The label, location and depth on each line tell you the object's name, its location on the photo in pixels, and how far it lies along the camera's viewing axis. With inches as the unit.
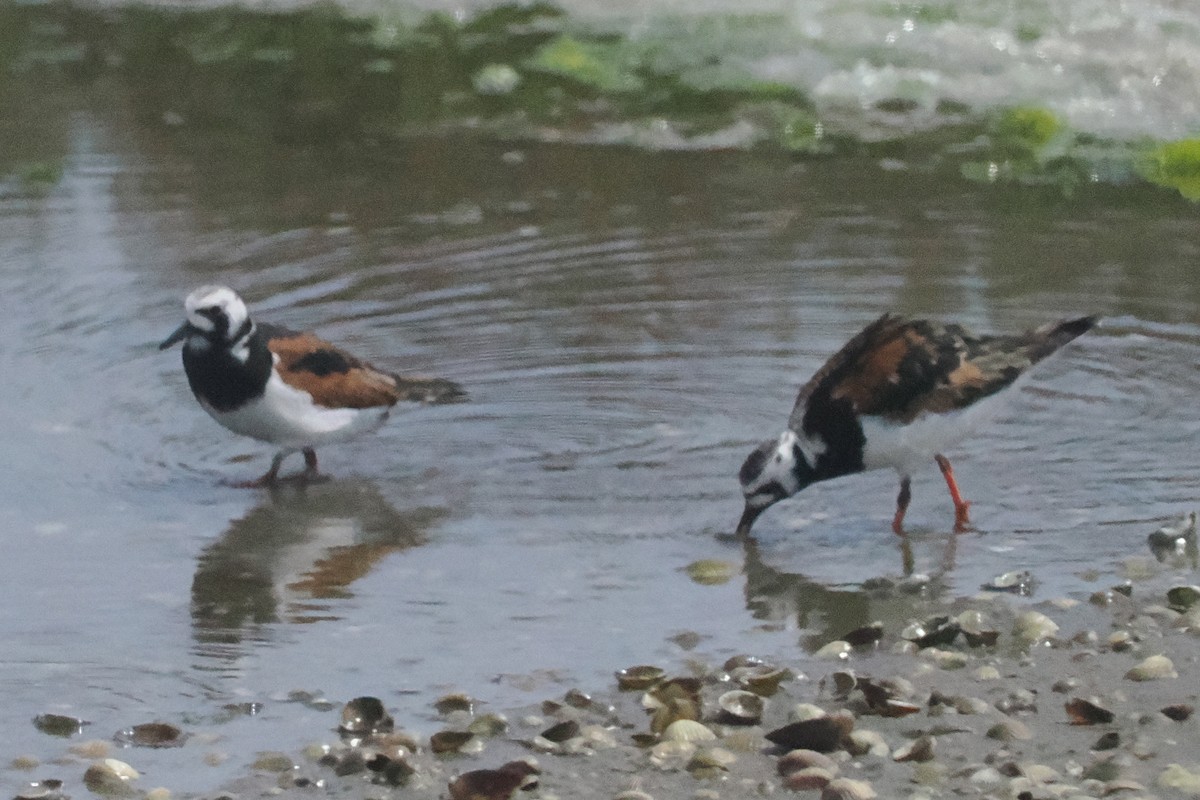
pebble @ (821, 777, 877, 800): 327.3
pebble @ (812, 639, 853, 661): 397.1
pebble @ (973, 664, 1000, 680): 379.6
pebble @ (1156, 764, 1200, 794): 327.0
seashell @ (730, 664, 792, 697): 376.8
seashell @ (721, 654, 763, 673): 388.5
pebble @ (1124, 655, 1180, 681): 374.3
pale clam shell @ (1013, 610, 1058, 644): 397.4
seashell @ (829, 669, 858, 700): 372.8
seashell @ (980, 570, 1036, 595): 426.3
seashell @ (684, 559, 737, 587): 446.6
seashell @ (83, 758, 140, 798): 342.0
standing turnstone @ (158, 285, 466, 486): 521.7
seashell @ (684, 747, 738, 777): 343.9
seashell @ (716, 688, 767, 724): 361.4
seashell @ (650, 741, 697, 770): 347.3
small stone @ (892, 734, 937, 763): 342.3
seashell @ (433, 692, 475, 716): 374.6
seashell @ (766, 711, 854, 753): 346.3
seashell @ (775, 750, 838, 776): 340.3
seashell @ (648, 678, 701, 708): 368.8
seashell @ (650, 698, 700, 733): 360.8
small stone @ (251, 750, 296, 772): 350.0
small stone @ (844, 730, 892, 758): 346.9
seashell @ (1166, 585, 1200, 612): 410.0
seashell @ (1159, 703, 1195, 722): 355.9
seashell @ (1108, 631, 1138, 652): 389.1
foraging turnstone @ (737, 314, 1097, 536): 478.9
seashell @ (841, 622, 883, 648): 401.4
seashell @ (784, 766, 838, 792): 334.3
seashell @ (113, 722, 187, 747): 363.5
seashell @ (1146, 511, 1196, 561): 442.0
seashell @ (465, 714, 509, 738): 362.3
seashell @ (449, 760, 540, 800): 335.9
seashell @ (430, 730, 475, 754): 355.6
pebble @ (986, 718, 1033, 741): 350.6
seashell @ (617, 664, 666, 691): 380.8
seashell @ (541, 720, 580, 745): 356.8
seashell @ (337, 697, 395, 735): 363.6
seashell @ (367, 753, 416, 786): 344.8
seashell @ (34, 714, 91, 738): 370.3
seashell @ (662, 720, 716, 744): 354.0
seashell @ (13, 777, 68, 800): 337.7
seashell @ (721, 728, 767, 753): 354.0
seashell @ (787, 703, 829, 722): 358.0
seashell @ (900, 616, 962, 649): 395.5
